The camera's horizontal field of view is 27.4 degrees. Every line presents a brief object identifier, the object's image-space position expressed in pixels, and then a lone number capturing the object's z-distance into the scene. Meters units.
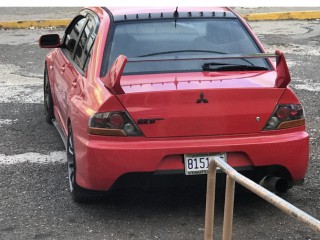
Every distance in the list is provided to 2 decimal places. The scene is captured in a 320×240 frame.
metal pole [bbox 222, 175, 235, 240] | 3.49
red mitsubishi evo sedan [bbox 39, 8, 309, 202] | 4.54
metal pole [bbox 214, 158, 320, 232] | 2.55
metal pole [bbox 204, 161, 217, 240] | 3.79
